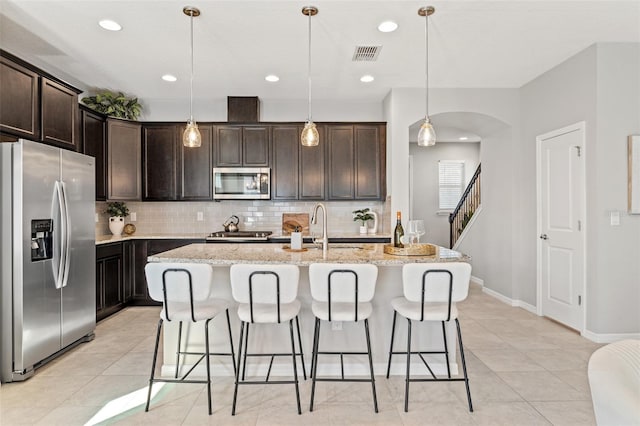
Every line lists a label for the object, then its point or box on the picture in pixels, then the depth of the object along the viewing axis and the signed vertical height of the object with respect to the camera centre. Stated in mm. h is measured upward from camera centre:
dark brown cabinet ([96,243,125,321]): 4227 -767
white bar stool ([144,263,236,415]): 2342 -474
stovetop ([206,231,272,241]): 4883 -283
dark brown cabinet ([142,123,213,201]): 5246 +771
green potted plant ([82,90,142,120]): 4824 +1517
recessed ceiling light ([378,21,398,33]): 3123 +1633
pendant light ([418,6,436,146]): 2855 +650
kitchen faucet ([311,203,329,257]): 2750 -203
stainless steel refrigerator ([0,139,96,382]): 2754 -309
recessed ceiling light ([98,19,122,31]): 3094 +1650
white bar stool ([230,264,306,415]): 2293 -465
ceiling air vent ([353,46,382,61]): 3615 +1645
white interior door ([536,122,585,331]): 3838 -131
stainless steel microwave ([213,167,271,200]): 5188 +445
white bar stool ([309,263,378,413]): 2297 -455
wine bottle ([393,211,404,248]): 2945 -152
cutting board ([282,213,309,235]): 5474 -93
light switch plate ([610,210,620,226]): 3555 -51
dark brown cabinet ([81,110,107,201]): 4391 +911
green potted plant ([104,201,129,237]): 5104 +16
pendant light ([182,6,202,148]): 2925 +670
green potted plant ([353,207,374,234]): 5363 -37
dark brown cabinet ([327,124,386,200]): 5289 +846
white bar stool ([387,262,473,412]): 2311 -460
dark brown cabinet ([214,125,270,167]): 5254 +981
